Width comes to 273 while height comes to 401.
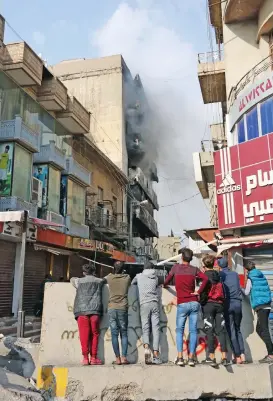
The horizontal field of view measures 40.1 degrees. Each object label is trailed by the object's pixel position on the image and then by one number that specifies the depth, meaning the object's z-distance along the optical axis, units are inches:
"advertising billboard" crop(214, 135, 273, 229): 413.7
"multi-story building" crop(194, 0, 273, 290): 416.2
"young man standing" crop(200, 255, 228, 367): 206.1
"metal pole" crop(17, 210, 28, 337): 333.7
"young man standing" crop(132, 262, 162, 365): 209.0
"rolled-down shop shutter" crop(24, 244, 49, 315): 621.0
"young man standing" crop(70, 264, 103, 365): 207.0
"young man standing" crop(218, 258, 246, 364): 207.3
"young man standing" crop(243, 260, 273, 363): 213.8
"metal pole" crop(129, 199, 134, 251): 1159.4
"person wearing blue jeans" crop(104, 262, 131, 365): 209.4
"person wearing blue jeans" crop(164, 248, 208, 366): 201.8
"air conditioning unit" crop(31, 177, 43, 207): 711.1
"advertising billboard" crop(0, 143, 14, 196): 629.2
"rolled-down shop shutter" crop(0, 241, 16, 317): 569.6
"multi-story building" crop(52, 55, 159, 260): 1318.9
